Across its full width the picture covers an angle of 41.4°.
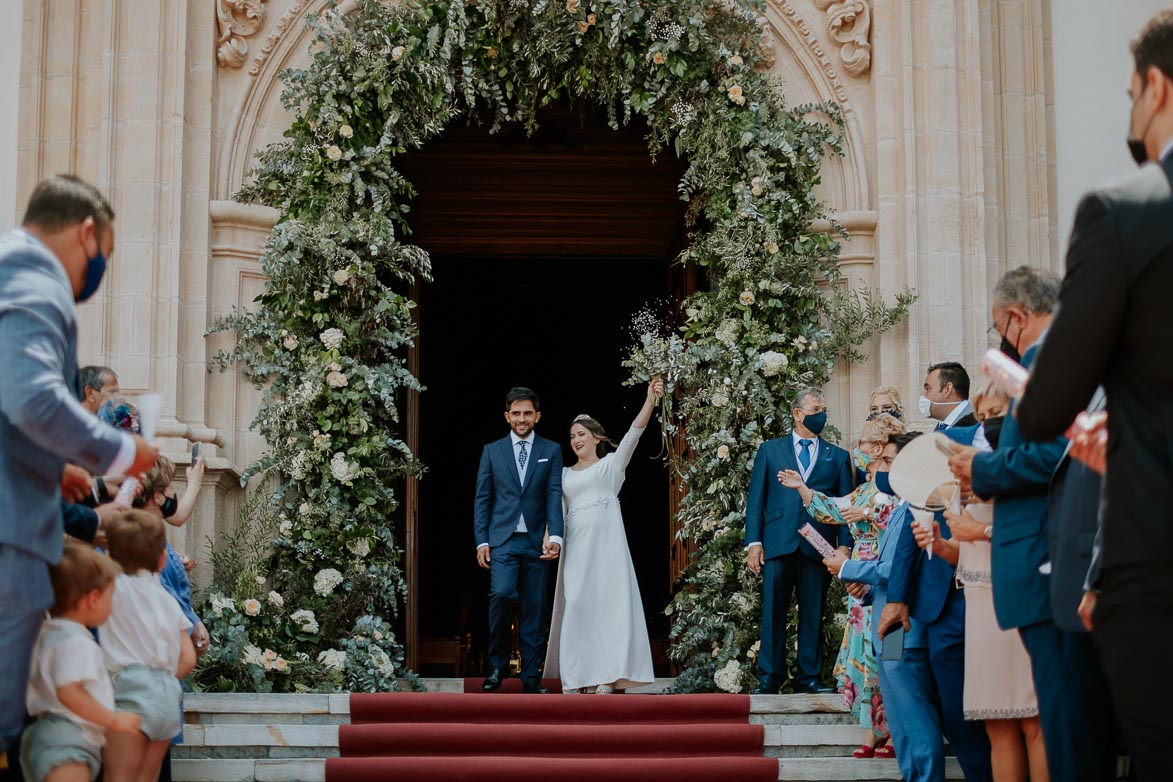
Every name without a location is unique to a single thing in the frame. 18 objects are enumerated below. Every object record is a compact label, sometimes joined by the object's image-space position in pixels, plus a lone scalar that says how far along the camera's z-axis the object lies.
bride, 10.24
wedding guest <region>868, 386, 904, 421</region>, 8.37
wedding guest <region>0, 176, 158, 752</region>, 3.91
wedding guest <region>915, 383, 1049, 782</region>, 6.09
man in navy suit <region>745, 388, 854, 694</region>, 9.80
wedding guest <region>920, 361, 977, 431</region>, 7.52
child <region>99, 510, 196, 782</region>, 5.66
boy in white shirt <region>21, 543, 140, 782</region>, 4.79
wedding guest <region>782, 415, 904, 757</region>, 7.86
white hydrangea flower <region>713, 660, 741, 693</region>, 10.10
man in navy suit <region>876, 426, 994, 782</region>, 6.62
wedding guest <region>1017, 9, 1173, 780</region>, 3.20
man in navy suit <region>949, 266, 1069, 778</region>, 4.83
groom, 10.20
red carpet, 7.84
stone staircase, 7.86
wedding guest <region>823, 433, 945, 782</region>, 6.82
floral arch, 10.70
